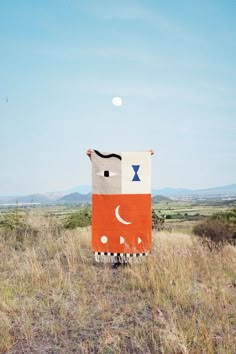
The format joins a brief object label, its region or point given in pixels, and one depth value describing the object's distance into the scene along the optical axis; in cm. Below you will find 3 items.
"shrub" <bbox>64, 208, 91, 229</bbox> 1391
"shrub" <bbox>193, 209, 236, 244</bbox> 1213
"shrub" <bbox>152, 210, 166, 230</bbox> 1467
